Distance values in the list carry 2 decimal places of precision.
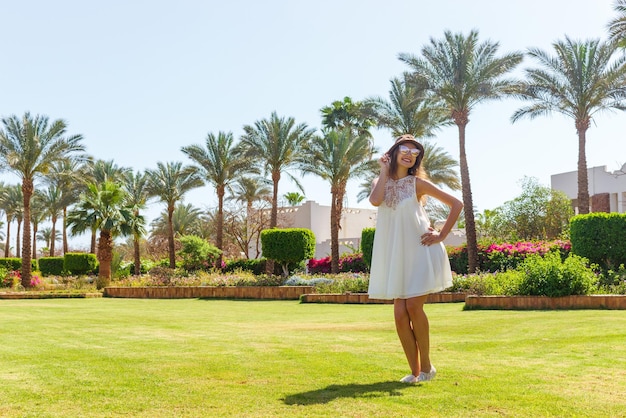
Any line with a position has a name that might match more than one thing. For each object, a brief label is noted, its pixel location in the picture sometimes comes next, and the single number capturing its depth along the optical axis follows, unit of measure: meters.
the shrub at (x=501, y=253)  25.19
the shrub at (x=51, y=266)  47.74
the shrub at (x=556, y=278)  13.78
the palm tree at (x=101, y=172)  46.75
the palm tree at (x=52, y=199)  52.97
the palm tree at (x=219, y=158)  40.40
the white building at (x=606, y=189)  37.29
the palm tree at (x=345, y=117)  45.84
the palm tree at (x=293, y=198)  61.94
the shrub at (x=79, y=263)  40.72
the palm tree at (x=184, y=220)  57.47
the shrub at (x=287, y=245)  29.50
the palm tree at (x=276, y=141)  36.47
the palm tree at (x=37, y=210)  53.28
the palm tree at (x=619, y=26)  23.02
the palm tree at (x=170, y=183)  44.06
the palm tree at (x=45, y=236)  75.69
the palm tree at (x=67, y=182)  47.22
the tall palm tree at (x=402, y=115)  32.72
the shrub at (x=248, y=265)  39.31
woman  4.93
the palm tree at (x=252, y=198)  49.72
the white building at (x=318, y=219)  55.72
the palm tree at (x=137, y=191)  43.16
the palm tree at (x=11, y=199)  55.62
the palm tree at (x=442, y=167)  37.34
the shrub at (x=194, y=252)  33.38
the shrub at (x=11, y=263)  46.80
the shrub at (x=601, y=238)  20.80
